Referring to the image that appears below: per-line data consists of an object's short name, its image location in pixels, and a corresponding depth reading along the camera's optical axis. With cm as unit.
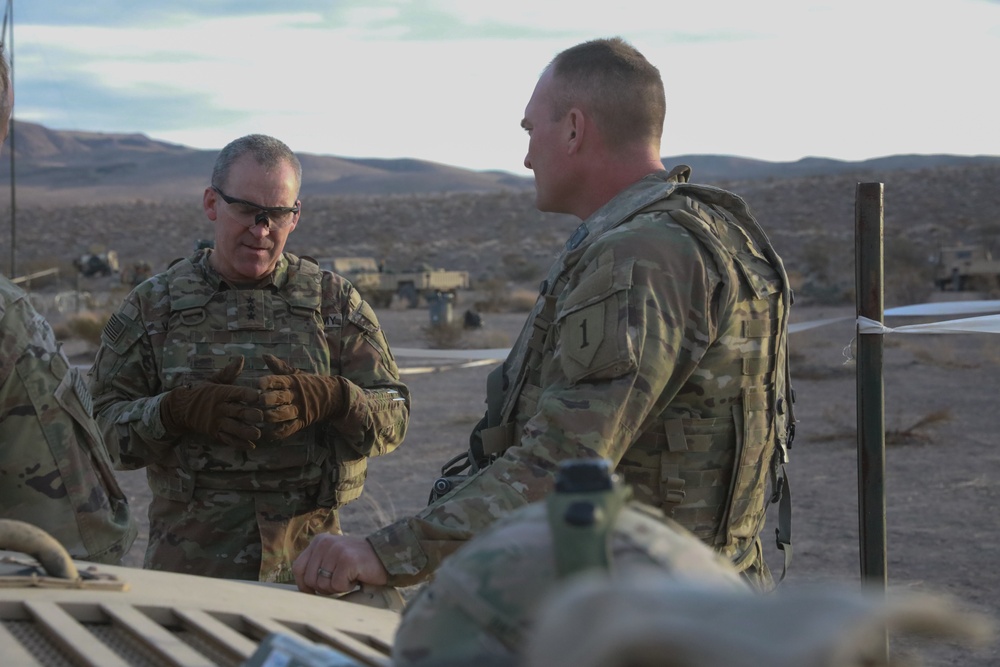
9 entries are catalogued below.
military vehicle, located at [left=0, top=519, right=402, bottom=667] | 179
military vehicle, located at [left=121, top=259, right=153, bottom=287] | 2620
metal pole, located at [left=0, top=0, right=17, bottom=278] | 1493
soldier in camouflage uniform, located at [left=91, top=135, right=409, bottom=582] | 364
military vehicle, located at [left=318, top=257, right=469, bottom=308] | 2562
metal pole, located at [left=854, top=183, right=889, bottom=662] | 398
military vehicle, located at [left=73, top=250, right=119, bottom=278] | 3375
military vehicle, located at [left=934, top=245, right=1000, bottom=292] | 2405
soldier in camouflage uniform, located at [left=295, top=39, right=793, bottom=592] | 254
